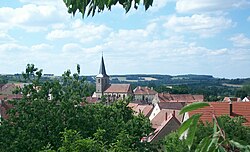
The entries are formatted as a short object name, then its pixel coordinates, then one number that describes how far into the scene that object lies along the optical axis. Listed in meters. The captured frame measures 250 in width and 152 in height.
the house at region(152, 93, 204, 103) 89.31
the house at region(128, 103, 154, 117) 59.06
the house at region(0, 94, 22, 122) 22.70
